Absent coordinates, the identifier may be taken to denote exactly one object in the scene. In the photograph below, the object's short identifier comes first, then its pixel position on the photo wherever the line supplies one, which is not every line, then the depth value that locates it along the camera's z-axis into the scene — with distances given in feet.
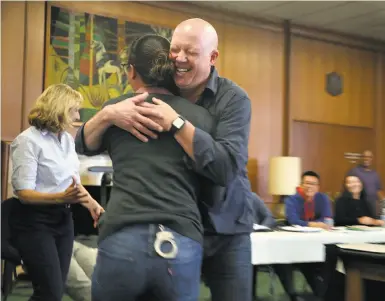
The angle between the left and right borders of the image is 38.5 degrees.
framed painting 17.98
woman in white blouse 7.42
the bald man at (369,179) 21.84
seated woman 16.51
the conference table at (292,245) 11.07
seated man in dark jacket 13.37
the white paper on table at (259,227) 12.13
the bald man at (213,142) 4.24
